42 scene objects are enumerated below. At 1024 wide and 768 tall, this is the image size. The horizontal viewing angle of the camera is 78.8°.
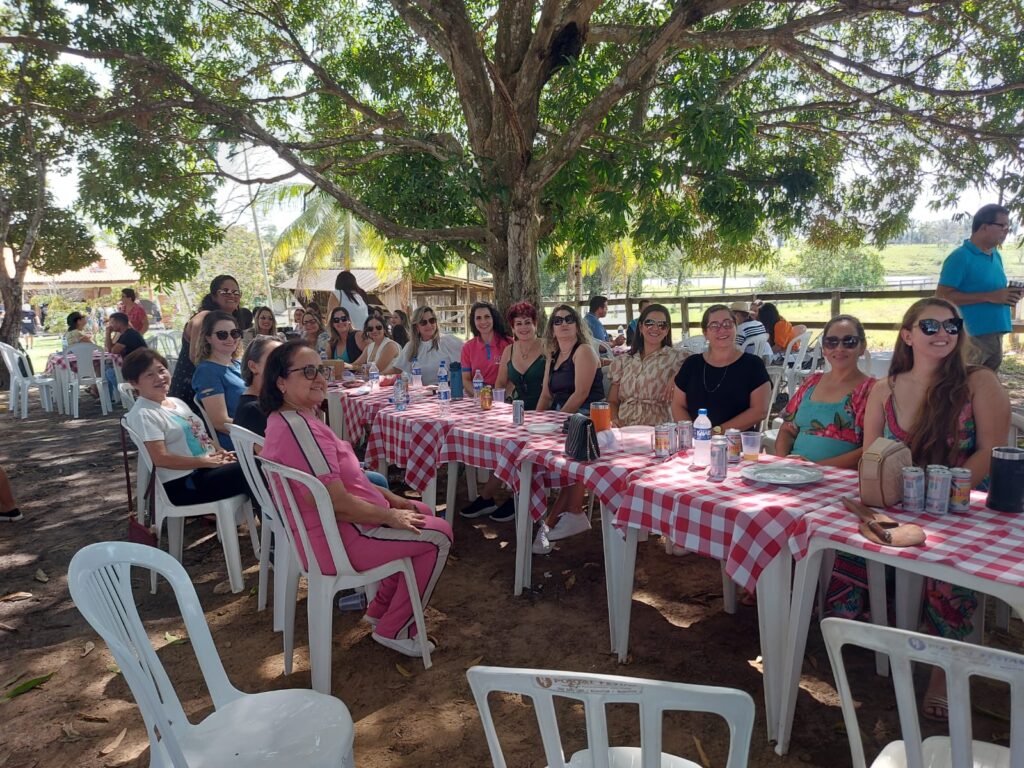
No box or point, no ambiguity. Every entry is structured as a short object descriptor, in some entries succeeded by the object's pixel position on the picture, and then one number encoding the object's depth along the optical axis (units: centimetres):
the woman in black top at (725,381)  364
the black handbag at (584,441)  283
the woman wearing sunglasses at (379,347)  636
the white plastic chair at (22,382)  950
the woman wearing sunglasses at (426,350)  624
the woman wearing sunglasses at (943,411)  228
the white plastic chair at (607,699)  97
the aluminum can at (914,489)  203
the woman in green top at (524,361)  474
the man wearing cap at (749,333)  742
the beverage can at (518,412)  370
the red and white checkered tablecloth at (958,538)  165
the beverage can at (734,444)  272
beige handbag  204
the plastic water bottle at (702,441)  269
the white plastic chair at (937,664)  102
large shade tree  601
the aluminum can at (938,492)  200
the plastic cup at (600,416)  308
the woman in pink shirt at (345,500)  249
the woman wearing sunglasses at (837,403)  299
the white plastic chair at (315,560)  239
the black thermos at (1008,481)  197
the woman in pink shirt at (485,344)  544
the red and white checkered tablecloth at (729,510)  207
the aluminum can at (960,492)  199
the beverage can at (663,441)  283
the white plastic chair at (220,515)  350
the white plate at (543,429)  348
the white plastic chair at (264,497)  294
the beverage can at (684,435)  291
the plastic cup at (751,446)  271
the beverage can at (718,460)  244
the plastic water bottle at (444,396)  439
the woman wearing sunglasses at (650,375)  421
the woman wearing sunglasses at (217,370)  406
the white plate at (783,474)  236
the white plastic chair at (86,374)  942
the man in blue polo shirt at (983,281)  430
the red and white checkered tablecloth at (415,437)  386
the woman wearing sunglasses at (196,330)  446
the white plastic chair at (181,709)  144
